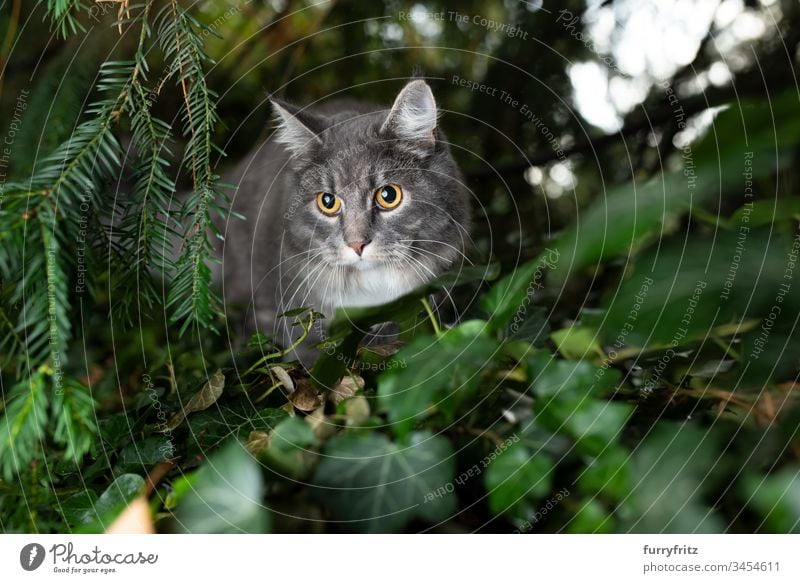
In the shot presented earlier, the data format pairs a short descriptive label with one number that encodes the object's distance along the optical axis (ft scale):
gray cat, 2.83
